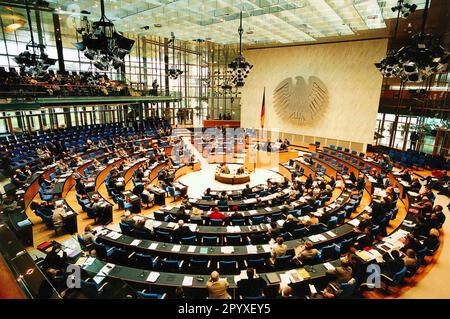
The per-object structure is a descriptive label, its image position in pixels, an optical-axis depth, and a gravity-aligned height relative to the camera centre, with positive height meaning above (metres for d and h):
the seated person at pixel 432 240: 7.51 -3.85
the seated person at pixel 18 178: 11.26 -3.69
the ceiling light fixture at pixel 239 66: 12.22 +1.74
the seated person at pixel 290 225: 8.48 -3.97
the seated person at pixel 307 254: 6.86 -3.96
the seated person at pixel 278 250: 6.95 -3.94
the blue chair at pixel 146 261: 6.76 -4.26
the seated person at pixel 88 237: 7.59 -4.07
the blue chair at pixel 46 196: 10.77 -4.15
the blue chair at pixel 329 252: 7.18 -4.15
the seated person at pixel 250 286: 5.54 -3.93
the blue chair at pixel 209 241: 7.81 -4.20
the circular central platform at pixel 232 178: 16.08 -4.70
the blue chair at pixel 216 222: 9.05 -4.19
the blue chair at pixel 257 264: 6.73 -4.22
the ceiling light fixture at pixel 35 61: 11.64 +1.64
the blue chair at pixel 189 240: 7.82 -4.21
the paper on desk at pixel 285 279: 5.89 -4.04
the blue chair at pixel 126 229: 8.34 -4.18
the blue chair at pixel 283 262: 6.75 -4.18
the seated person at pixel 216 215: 9.27 -4.05
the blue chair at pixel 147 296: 5.25 -3.99
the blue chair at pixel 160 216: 9.55 -4.26
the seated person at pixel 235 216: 9.36 -4.10
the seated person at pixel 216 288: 5.37 -3.85
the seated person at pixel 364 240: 7.71 -4.02
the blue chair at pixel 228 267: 6.62 -4.23
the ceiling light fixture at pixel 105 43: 6.00 +1.34
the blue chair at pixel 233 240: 8.02 -4.27
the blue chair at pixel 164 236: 7.95 -4.19
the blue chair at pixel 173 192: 13.25 -4.71
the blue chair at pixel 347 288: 5.61 -3.98
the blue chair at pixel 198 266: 6.71 -4.35
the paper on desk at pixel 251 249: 7.14 -4.11
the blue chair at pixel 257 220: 9.34 -4.23
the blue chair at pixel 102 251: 7.29 -4.30
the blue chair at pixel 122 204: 11.05 -4.50
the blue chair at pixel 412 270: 6.47 -4.07
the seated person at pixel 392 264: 6.29 -3.89
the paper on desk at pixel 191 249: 7.12 -4.12
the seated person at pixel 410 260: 6.41 -3.78
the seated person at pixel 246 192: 12.25 -4.25
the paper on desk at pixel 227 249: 7.07 -4.09
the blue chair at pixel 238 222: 9.11 -4.20
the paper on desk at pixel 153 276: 5.92 -4.09
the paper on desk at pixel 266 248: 7.26 -4.11
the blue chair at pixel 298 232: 8.32 -4.15
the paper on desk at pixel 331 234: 8.05 -4.03
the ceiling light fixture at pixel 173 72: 21.42 +2.38
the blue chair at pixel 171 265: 6.65 -4.25
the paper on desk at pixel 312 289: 5.63 -4.10
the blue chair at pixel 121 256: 7.18 -4.37
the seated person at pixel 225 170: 16.68 -4.36
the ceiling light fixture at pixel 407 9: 9.05 +3.53
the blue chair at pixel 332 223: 9.00 -4.11
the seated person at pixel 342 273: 5.89 -3.84
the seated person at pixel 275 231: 8.20 -4.06
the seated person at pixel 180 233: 8.02 -4.09
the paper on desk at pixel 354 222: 8.76 -3.99
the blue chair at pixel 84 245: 7.61 -4.34
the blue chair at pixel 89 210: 10.37 -4.54
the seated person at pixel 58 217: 9.03 -4.16
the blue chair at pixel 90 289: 5.17 -3.83
